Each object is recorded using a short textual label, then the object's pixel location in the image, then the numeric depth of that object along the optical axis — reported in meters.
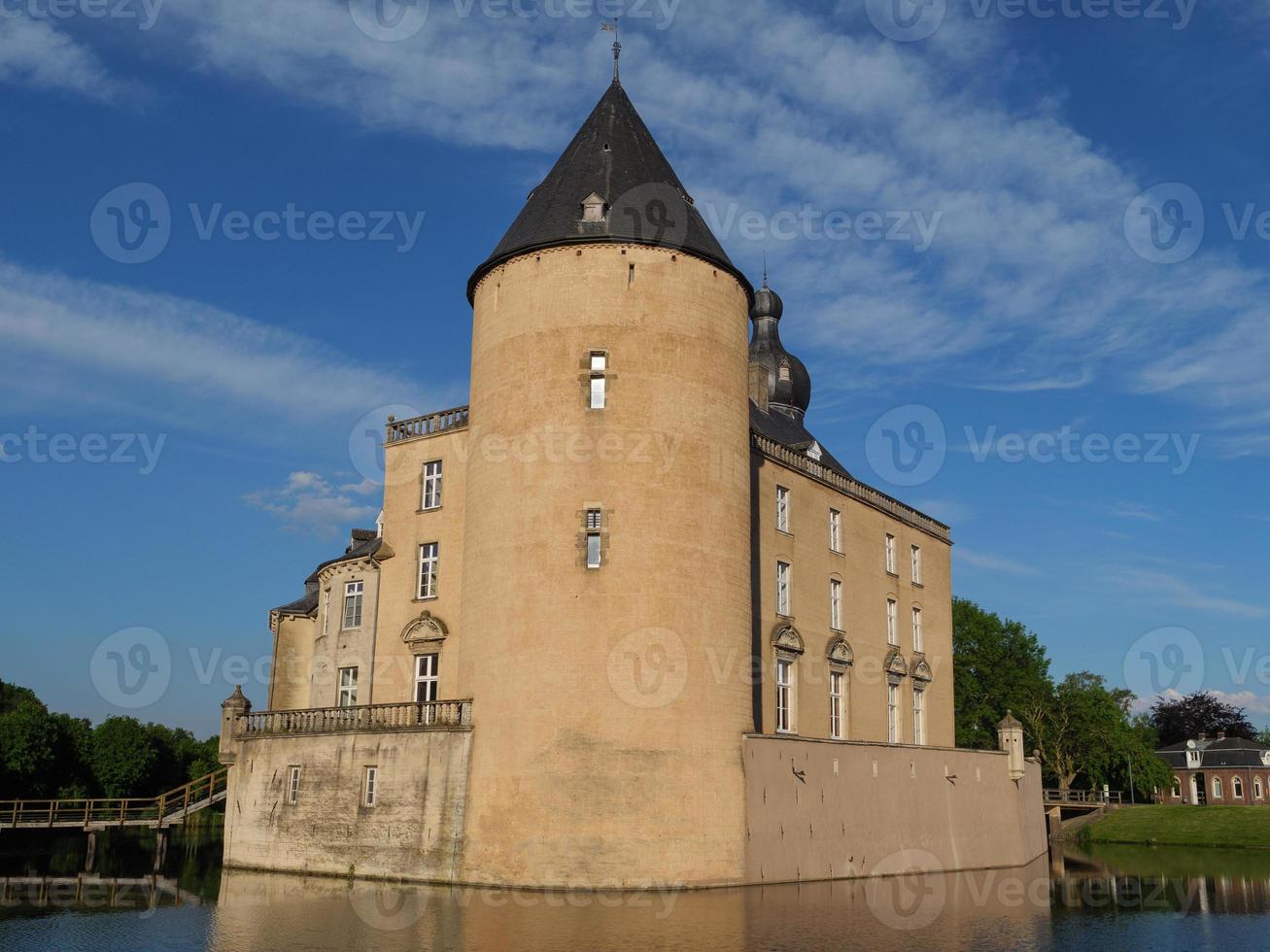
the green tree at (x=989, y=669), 64.25
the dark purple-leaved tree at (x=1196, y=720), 95.19
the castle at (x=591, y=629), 24.89
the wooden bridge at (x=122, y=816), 35.06
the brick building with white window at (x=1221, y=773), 86.06
